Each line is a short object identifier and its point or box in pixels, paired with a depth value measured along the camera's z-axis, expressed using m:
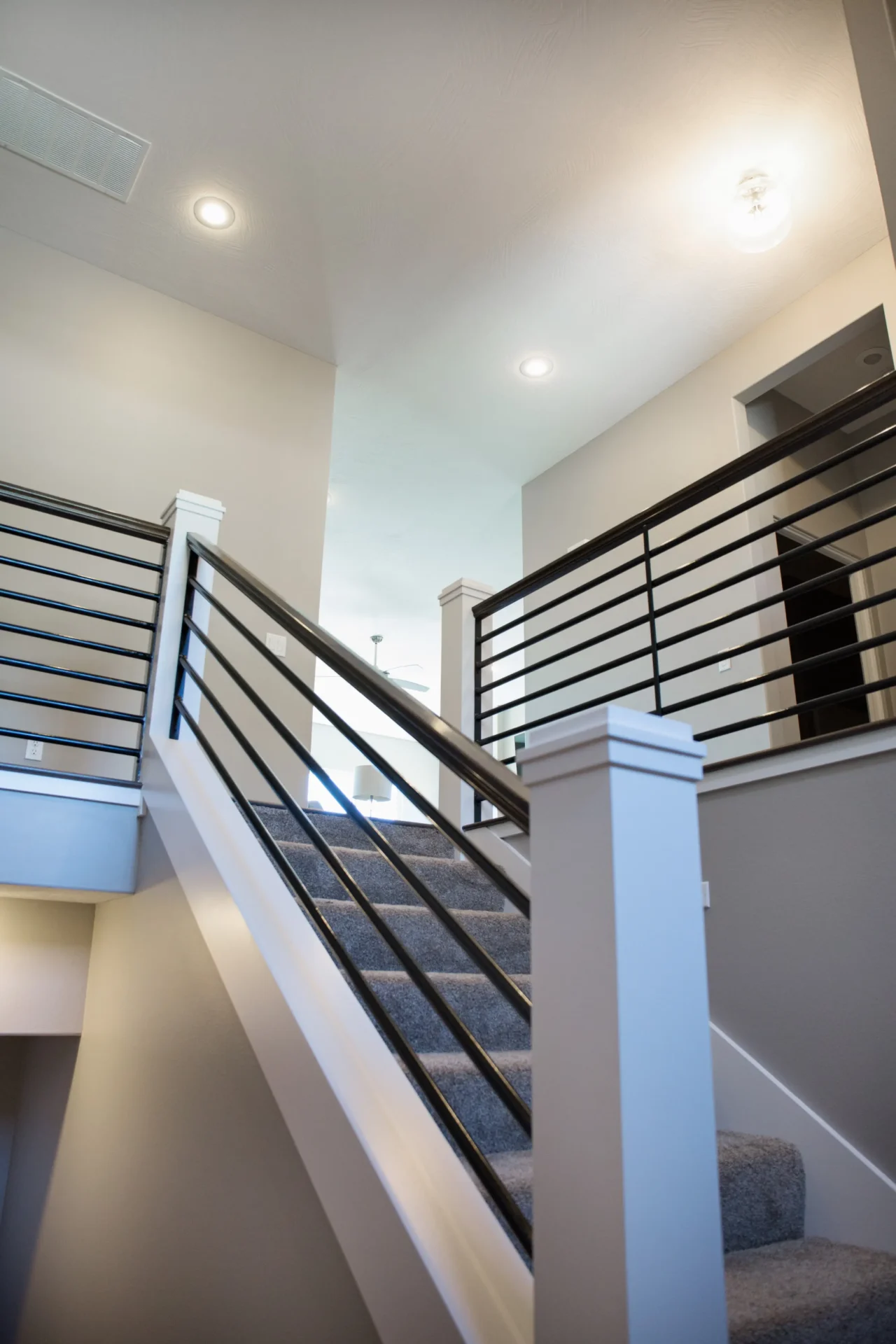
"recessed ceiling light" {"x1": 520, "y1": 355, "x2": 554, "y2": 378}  4.91
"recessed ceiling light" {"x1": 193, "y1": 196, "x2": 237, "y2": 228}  4.00
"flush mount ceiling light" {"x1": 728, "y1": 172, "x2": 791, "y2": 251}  3.72
